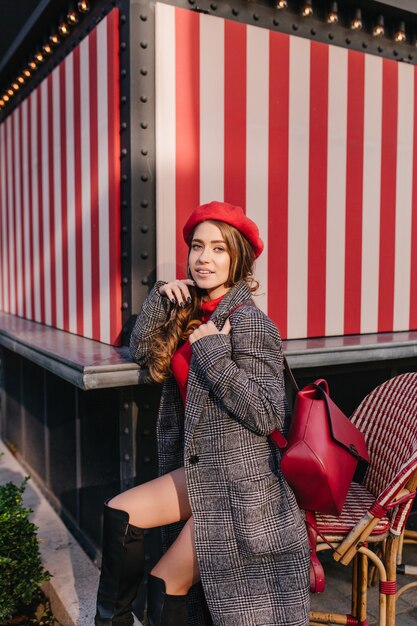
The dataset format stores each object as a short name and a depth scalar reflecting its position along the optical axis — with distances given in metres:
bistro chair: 2.16
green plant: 2.66
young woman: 2.04
